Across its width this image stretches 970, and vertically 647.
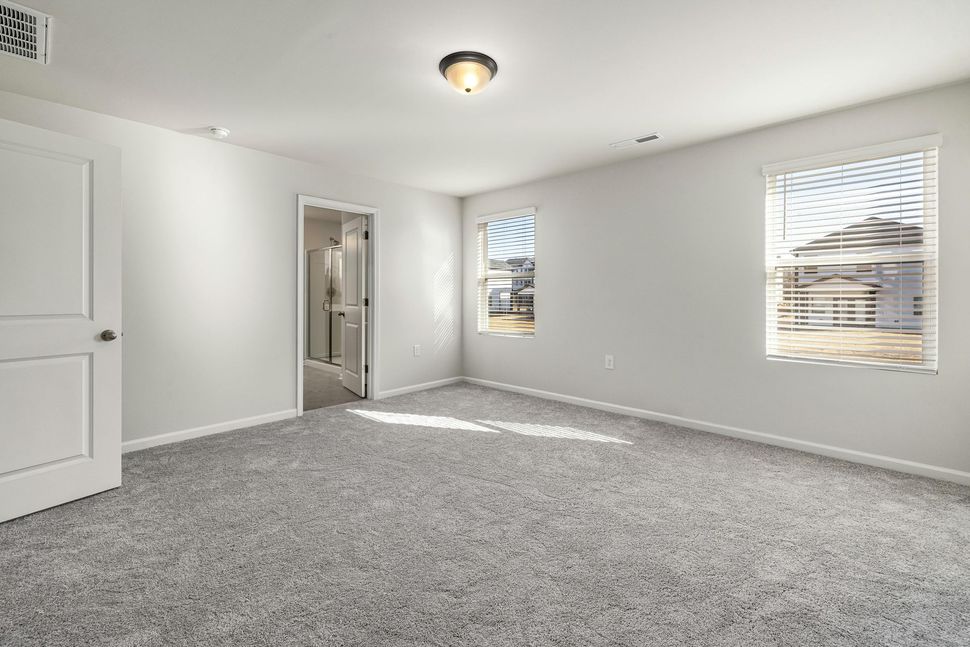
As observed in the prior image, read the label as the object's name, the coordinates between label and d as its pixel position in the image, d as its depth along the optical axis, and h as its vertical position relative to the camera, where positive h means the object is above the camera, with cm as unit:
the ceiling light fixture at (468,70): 243 +137
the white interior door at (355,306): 502 +18
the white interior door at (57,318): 232 +2
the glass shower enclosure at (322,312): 787 +17
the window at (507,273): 520 +58
